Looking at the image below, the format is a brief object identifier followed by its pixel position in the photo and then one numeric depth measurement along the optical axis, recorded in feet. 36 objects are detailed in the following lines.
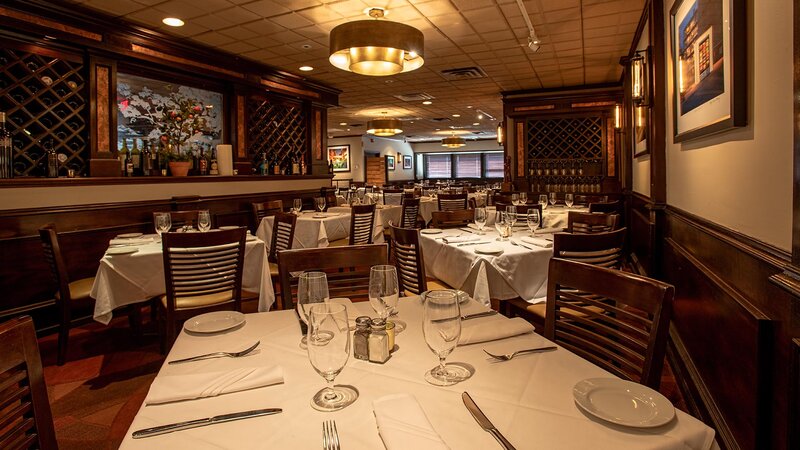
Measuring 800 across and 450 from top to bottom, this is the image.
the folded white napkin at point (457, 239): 10.71
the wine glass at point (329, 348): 3.00
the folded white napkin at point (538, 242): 10.04
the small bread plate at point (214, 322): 4.56
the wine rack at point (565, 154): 30.89
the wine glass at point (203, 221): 11.76
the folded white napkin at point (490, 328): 4.17
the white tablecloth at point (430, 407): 2.66
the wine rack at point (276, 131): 23.30
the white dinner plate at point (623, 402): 2.80
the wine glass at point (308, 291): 3.95
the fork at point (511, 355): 3.76
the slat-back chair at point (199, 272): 8.63
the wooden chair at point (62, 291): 9.89
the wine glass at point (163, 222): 11.28
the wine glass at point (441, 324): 3.29
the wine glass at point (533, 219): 11.07
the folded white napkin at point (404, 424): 2.58
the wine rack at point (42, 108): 13.79
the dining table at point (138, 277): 9.66
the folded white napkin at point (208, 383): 3.20
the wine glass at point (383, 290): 4.26
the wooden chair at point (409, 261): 8.54
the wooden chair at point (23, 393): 2.90
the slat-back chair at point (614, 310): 3.95
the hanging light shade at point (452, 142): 49.11
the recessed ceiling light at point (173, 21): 15.69
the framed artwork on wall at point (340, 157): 56.37
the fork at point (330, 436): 2.59
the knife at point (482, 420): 2.59
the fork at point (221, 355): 3.94
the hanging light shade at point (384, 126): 31.83
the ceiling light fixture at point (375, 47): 12.21
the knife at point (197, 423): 2.76
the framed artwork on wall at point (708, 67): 6.00
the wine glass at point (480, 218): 11.61
